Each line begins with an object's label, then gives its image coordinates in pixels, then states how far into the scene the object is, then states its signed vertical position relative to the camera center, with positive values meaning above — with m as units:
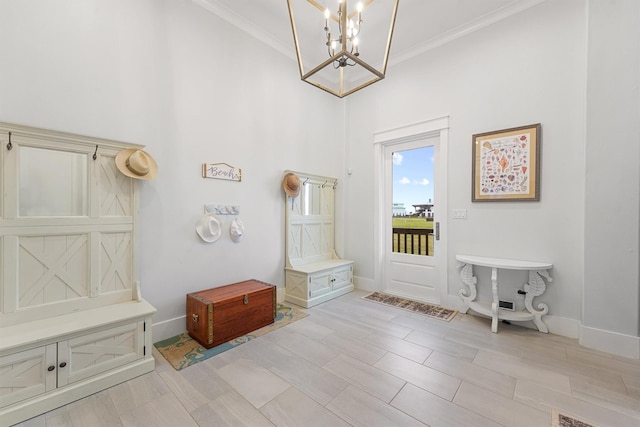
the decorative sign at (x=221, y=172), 2.87 +0.45
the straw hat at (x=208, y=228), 2.83 -0.19
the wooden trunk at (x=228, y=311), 2.43 -1.02
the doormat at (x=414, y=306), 3.23 -1.27
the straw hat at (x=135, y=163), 2.21 +0.40
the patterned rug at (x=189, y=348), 2.22 -1.28
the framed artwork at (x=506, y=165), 2.85 +0.56
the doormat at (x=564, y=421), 1.54 -1.25
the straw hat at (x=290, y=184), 3.64 +0.39
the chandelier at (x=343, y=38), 1.96 +2.38
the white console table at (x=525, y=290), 2.71 -0.82
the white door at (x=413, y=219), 3.66 -0.10
